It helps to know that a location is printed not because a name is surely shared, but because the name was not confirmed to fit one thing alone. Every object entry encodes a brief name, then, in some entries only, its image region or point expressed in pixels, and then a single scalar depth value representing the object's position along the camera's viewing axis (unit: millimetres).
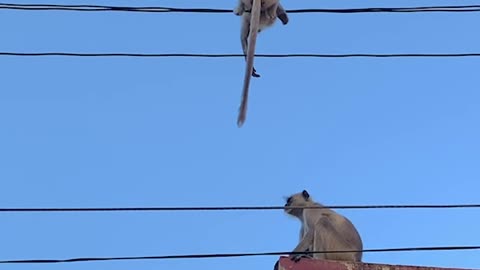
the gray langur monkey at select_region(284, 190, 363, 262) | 12547
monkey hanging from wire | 9557
